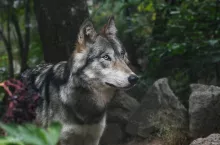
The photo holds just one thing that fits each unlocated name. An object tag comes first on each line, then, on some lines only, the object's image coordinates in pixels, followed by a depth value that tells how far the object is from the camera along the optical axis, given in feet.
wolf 28.76
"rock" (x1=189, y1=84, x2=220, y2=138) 35.35
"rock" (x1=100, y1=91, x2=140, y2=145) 42.09
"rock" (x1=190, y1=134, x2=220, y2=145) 26.76
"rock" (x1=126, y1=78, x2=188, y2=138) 38.86
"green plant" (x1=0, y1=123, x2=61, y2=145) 7.20
